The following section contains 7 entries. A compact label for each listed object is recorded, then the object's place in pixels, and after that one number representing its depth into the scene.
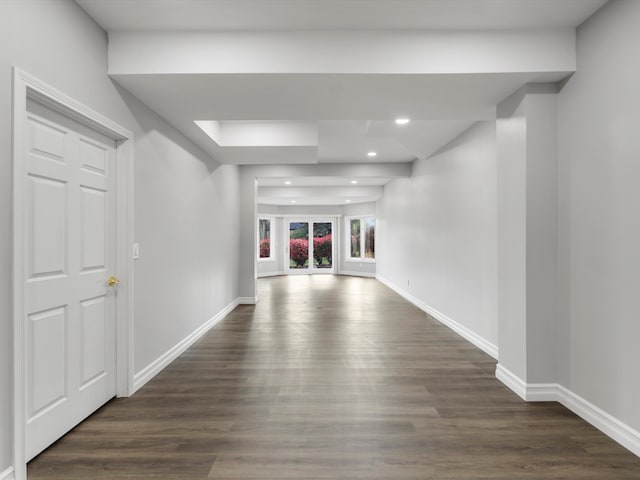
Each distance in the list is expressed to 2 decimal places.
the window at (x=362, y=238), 11.46
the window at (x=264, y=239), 11.93
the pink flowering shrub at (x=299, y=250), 12.58
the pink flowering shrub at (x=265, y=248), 12.00
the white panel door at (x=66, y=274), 1.89
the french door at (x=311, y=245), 12.57
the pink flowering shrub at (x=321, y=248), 12.65
